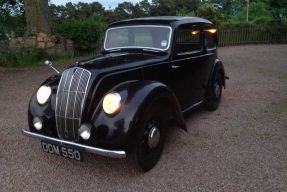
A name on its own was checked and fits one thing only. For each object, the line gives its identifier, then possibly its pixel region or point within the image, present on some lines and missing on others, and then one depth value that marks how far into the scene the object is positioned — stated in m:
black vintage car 3.62
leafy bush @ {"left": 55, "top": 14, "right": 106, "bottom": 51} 13.77
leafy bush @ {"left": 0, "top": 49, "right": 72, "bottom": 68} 11.51
